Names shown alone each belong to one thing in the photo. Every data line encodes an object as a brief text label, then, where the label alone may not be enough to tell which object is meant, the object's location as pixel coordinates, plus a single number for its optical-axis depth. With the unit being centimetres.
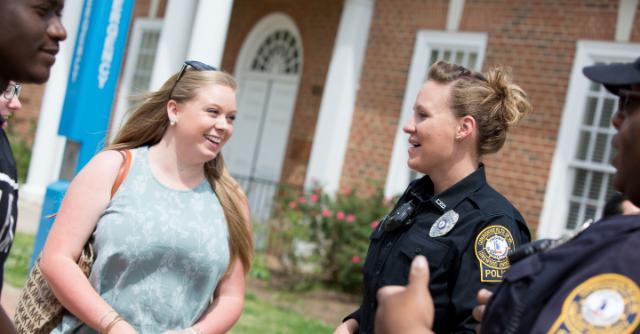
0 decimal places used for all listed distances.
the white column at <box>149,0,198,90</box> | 997
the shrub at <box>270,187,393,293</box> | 876
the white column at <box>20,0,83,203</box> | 1138
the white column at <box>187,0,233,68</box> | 879
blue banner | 544
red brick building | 884
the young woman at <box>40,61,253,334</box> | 288
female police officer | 241
